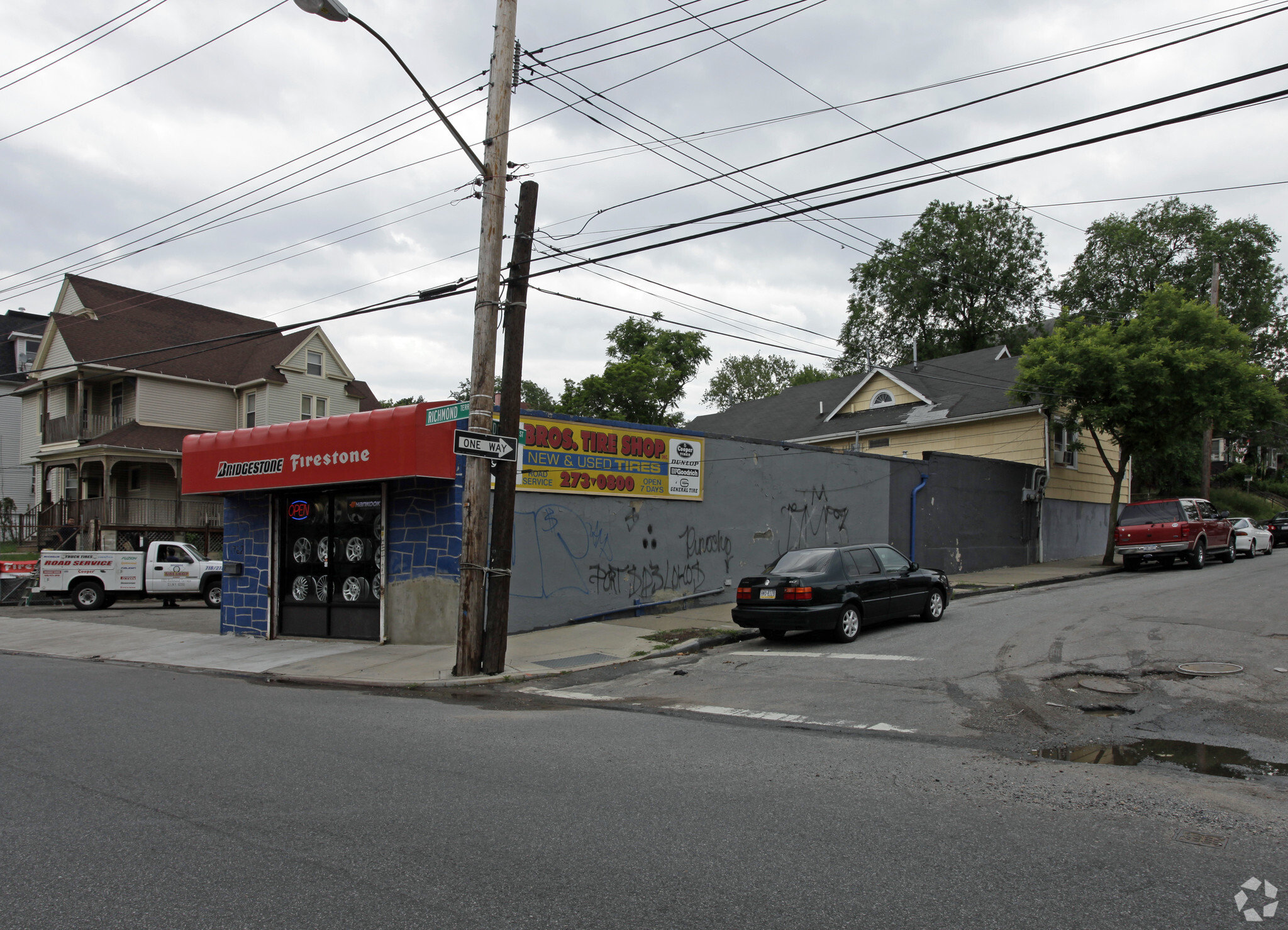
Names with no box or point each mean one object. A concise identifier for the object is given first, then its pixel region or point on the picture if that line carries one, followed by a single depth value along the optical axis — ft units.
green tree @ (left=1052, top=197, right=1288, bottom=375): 137.18
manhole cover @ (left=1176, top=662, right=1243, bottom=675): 30.22
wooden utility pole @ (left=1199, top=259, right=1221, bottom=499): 98.80
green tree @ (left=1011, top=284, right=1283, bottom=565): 75.82
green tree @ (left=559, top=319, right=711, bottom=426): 141.38
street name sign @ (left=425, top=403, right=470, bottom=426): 38.93
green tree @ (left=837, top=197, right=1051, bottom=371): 151.33
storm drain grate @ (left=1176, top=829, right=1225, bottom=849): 14.88
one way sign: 35.12
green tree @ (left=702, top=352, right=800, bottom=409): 212.02
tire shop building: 46.50
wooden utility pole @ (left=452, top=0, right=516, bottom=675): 36.17
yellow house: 91.40
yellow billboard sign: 48.14
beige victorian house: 104.37
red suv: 74.64
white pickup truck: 77.10
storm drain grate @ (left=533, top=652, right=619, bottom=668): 38.86
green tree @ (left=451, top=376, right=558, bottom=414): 223.10
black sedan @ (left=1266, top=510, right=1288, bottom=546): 112.68
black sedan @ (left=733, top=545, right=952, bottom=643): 41.24
